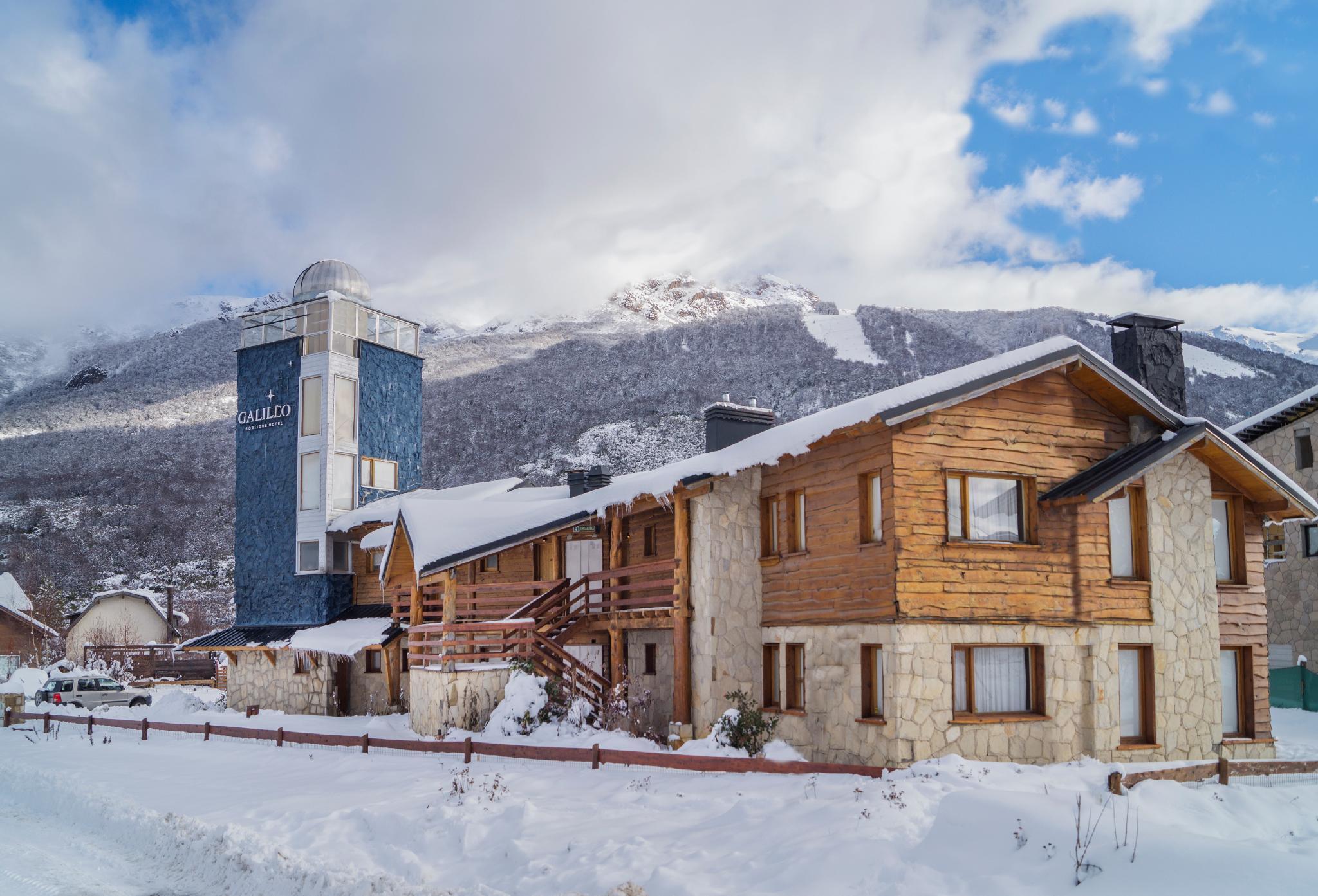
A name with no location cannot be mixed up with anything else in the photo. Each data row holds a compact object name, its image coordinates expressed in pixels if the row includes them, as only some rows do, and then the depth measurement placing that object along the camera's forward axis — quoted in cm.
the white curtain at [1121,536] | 1725
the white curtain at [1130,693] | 1683
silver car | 3612
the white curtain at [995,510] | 1628
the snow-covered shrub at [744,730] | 1719
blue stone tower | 3547
